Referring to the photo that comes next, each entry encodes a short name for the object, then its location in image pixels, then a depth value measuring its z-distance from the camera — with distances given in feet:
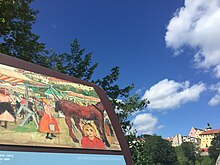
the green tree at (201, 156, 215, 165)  143.08
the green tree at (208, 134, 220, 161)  151.48
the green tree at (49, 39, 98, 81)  20.02
